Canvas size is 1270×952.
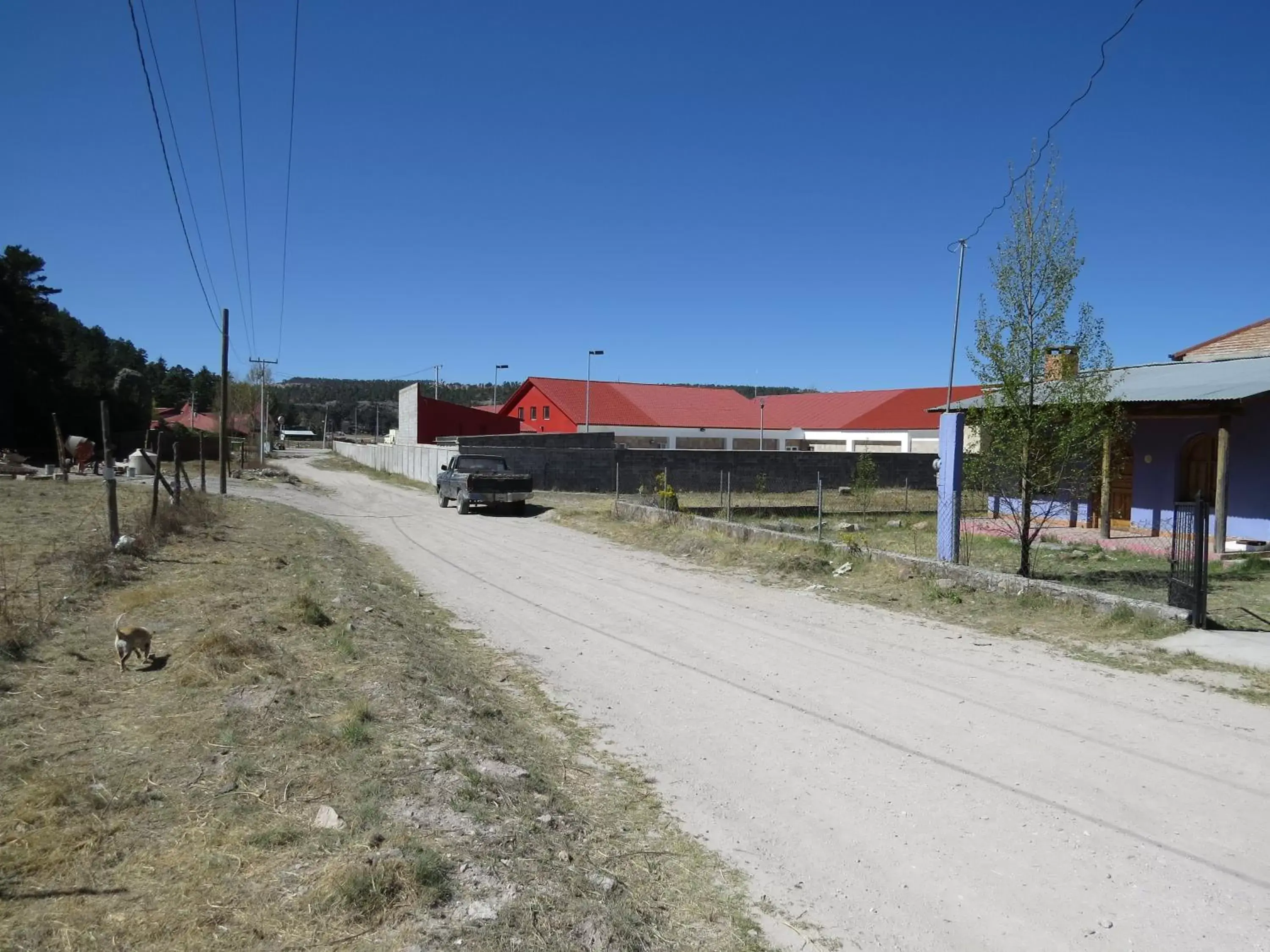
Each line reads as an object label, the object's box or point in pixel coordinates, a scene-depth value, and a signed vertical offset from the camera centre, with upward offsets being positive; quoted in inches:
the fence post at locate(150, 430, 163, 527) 580.4 -48.2
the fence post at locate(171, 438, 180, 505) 671.8 -37.5
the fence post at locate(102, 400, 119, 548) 484.1 -42.2
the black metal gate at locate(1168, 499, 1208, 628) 384.5 -49.5
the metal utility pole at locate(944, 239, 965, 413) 954.7 +153.5
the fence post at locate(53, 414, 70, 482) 1162.0 -53.6
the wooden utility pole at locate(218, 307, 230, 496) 1159.0 +50.2
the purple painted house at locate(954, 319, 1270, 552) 636.1 +6.6
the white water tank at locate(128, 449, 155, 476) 1552.7 -67.4
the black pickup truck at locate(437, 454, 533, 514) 1031.0 -61.3
